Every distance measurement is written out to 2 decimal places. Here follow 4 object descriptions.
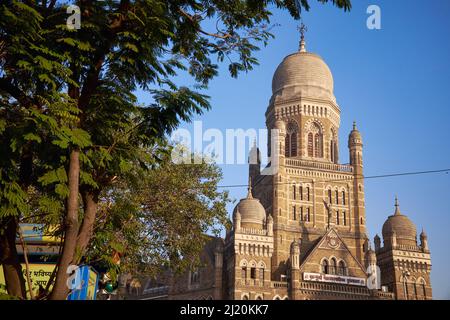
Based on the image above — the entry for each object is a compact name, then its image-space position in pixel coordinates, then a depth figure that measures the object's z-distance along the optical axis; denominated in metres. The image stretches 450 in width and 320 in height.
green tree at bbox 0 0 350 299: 8.52
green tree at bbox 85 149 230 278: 23.25
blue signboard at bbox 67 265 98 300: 11.22
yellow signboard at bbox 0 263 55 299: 14.36
